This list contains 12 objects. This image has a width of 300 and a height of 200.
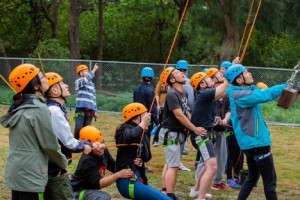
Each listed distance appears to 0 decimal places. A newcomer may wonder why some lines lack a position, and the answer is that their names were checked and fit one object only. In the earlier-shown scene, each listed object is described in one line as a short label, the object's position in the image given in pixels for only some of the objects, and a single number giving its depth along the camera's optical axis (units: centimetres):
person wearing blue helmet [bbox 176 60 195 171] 982
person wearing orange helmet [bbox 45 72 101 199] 480
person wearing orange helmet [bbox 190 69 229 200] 694
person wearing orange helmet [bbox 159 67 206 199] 697
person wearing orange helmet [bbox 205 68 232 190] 804
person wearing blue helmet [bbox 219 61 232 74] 927
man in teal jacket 591
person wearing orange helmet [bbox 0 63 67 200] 438
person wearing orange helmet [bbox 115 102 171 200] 569
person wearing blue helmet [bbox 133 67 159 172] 978
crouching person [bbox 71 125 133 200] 566
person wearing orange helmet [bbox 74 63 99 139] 1013
